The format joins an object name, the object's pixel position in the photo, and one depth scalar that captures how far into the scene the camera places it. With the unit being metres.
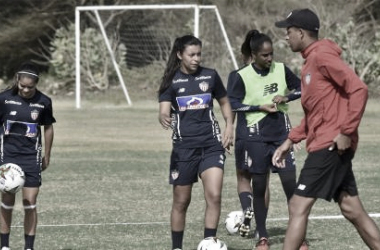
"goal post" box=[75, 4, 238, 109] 63.47
